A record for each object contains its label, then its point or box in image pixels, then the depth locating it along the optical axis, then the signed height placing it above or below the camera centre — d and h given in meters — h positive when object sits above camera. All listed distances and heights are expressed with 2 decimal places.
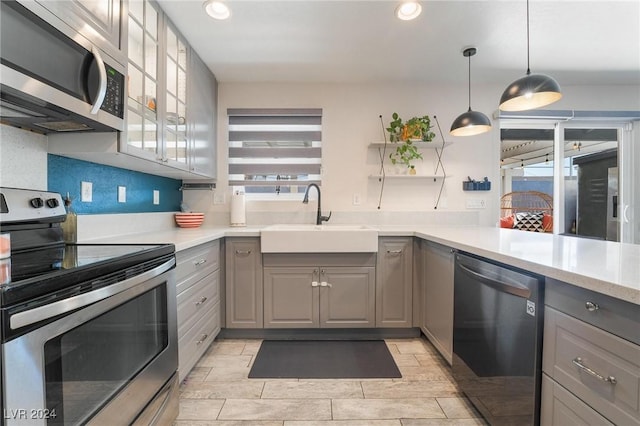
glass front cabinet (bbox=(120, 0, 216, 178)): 1.46 +0.73
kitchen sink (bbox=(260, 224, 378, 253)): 2.12 -0.23
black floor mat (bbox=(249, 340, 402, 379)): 1.79 -1.05
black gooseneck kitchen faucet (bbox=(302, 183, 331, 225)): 2.67 -0.02
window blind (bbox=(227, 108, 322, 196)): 2.77 +0.65
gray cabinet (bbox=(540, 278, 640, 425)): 0.72 -0.43
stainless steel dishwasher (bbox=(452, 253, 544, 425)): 1.03 -0.57
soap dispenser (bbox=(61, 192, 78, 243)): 1.32 -0.07
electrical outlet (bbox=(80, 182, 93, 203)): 1.53 +0.10
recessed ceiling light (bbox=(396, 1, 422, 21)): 1.69 +1.26
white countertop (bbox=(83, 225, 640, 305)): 0.79 -0.17
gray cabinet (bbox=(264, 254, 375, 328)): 2.18 -0.62
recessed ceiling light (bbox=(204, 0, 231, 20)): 1.71 +1.28
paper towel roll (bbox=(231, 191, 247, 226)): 2.61 +0.01
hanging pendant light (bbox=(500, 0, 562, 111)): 1.50 +0.68
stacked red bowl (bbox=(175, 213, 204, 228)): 2.44 -0.09
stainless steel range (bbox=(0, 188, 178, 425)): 0.65 -0.36
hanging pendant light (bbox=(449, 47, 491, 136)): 2.07 +0.66
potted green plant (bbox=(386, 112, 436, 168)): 2.62 +0.74
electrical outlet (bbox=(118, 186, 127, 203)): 1.83 +0.11
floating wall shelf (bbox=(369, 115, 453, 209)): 2.75 +0.52
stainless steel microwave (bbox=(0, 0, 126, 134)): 0.85 +0.48
